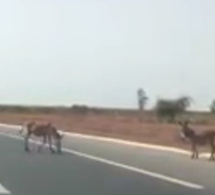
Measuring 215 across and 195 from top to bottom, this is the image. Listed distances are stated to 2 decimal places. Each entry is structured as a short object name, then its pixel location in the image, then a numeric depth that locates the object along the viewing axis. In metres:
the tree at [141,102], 105.09
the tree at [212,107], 109.98
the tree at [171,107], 90.38
